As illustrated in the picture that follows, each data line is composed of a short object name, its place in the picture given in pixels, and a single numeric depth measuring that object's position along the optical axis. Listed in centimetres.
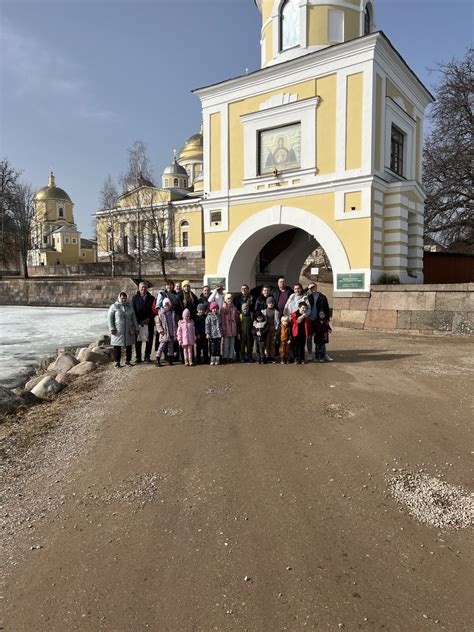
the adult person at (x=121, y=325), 839
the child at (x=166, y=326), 842
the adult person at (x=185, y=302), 871
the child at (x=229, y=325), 851
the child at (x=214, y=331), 834
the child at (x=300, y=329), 806
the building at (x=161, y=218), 4128
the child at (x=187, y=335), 830
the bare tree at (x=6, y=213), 4009
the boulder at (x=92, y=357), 927
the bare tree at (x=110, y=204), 4275
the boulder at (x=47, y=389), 677
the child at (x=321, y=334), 824
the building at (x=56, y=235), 6600
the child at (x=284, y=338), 827
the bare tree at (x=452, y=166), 2025
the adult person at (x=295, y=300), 838
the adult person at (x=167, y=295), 858
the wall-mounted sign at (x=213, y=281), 1630
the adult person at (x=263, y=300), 862
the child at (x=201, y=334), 850
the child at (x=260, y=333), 834
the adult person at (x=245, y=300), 879
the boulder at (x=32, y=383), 772
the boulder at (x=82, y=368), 831
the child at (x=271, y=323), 849
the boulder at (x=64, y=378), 756
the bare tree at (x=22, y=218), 4319
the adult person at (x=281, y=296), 887
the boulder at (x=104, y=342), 1194
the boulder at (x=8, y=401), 577
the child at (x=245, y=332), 868
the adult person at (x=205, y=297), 865
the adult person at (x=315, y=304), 827
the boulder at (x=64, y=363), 889
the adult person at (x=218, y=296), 868
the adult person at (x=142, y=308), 893
